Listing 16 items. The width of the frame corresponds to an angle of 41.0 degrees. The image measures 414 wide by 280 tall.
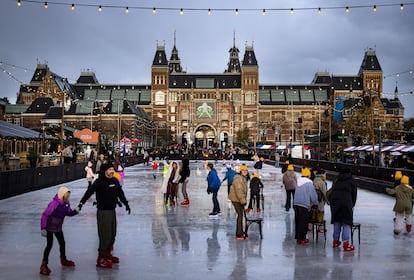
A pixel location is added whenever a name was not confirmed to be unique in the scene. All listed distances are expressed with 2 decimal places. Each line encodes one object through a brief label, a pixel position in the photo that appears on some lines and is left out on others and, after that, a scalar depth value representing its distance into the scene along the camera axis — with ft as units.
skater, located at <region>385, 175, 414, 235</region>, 38.17
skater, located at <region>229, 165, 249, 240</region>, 36.27
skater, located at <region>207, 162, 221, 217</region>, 49.00
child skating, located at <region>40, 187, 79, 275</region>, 27.07
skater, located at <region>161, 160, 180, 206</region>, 57.31
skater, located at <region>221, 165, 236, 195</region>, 54.29
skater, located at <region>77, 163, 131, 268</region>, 27.99
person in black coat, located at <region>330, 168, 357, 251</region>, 32.65
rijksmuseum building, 409.69
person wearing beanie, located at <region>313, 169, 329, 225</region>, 38.81
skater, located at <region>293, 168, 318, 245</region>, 35.12
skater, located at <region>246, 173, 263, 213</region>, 50.58
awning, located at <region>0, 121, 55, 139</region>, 92.73
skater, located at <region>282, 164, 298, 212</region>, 52.65
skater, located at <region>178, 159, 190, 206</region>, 58.95
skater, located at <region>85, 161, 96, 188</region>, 63.31
